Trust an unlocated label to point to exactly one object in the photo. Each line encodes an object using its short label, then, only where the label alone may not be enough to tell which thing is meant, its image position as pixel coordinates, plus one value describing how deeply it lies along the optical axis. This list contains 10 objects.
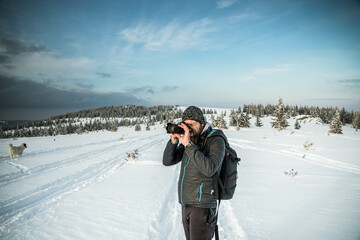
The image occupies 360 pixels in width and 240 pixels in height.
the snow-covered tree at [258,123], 49.88
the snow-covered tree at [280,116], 36.03
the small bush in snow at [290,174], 7.64
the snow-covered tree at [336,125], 30.25
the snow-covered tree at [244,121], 46.91
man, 2.01
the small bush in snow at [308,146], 14.35
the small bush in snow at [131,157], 11.04
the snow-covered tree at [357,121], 39.05
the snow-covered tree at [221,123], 44.68
